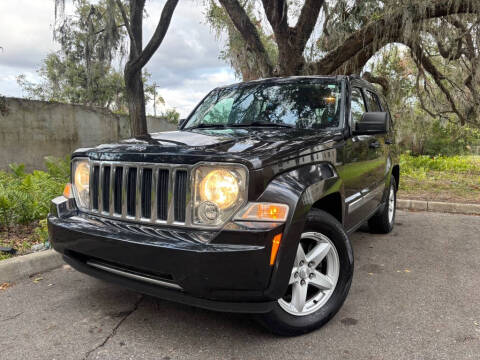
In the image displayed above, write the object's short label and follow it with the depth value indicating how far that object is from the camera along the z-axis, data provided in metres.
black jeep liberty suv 2.07
